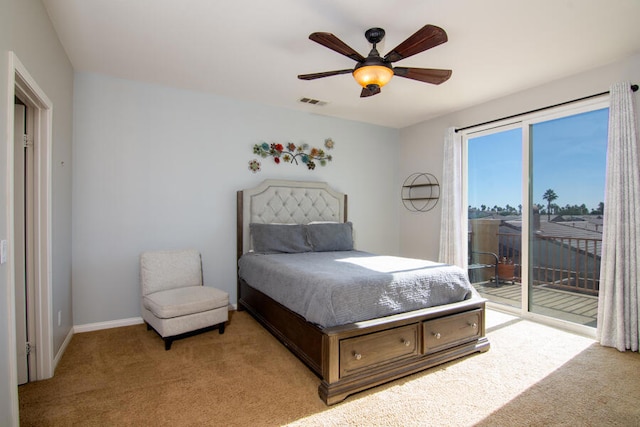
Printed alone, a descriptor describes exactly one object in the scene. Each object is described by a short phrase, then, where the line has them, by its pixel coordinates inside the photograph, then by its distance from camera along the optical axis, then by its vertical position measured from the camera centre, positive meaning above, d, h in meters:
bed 2.19 -0.90
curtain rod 2.97 +1.11
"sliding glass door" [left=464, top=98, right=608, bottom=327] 3.39 -0.02
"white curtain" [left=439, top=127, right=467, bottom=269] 4.48 -0.02
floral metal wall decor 4.36 +0.75
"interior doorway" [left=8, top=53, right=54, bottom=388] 2.27 -0.21
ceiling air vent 4.23 +1.39
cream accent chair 2.94 -0.87
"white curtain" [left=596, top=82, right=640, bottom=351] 2.89 -0.18
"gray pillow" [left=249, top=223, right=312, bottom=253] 3.84 -0.38
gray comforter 2.27 -0.61
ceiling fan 2.13 +1.08
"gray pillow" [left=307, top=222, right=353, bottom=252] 4.07 -0.37
